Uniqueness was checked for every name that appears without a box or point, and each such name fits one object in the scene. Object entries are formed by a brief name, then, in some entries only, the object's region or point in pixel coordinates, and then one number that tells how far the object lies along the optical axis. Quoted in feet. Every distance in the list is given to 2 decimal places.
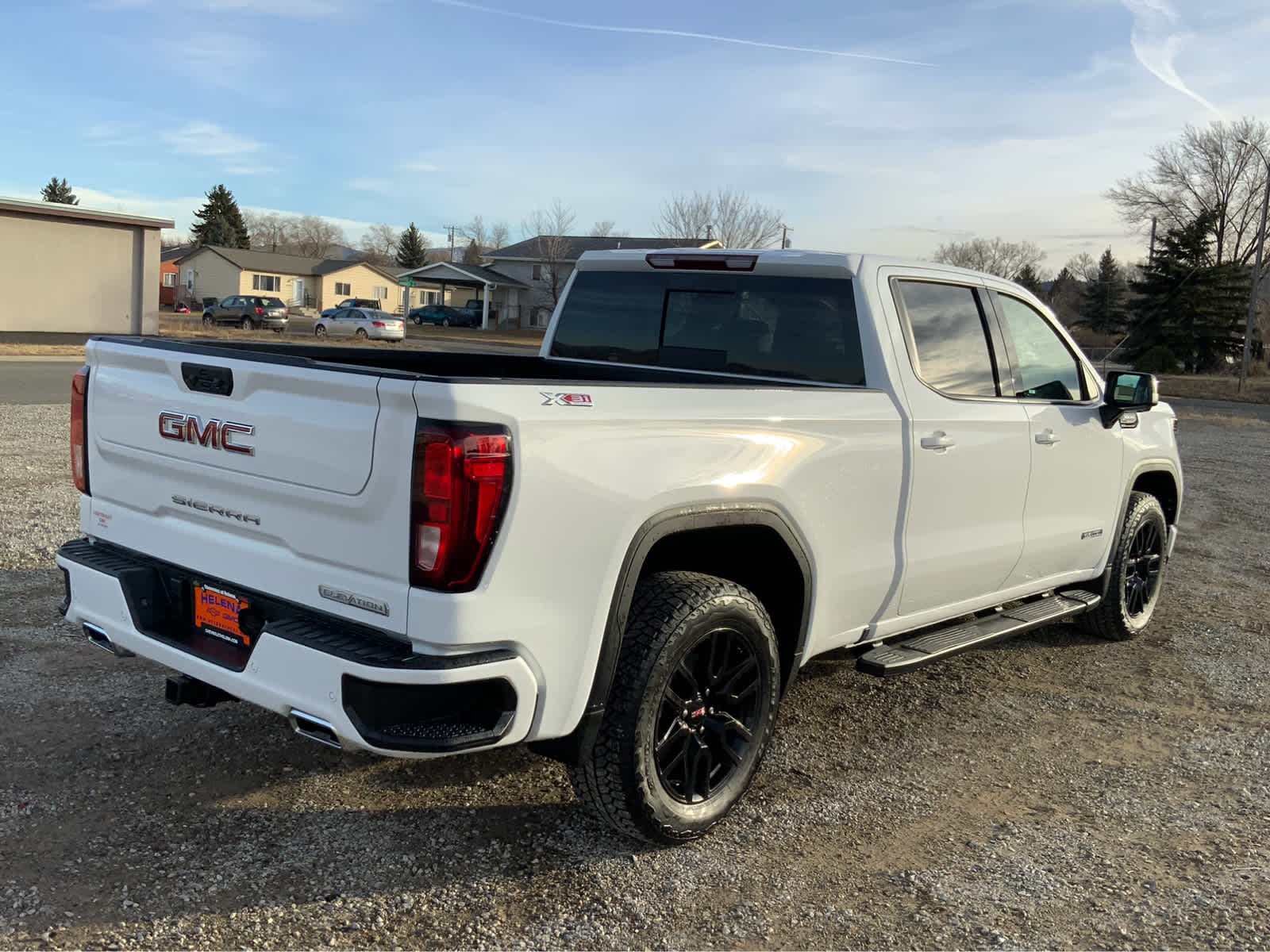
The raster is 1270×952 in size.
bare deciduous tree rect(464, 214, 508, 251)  319.68
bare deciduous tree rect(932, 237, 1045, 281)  258.16
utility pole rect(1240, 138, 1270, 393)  112.47
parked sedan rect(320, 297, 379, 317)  201.69
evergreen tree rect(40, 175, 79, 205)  299.17
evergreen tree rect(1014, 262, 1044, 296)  249.71
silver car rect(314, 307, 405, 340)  140.15
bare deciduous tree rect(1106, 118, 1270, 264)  191.01
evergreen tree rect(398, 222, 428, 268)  320.09
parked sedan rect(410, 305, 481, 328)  216.95
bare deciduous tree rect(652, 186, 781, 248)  188.03
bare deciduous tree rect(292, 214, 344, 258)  424.46
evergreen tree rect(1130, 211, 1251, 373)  153.48
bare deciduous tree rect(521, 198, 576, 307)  221.25
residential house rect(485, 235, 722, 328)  220.64
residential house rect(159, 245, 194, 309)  265.54
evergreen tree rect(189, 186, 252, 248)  297.53
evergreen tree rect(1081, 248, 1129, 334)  222.69
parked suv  155.33
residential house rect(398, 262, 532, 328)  223.30
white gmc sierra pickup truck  9.21
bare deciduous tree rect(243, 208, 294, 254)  423.23
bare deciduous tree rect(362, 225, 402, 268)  401.12
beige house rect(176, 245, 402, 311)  241.55
